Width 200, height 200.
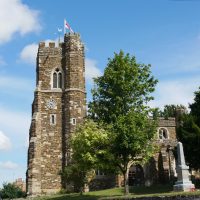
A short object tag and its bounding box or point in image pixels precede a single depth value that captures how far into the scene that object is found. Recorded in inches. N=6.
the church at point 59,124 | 1305.4
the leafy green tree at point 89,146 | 953.5
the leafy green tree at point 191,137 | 1118.9
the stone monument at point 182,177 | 800.5
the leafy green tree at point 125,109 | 917.6
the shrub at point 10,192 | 1474.7
